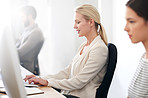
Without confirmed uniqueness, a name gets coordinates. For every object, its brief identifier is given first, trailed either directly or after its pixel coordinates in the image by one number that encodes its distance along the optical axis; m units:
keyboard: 1.21
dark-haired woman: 1.15
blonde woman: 1.57
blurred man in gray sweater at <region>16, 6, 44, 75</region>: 2.95
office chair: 1.48
